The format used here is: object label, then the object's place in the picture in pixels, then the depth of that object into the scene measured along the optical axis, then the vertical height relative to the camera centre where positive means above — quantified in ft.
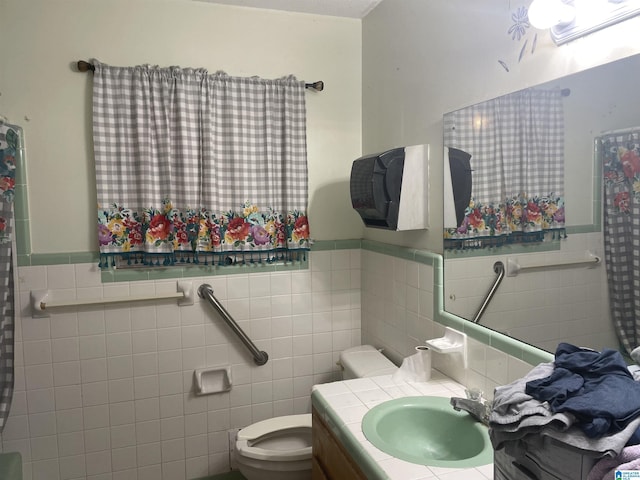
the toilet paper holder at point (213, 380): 7.43 -2.65
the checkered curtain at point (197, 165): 6.77 +0.78
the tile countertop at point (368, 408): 3.84 -2.10
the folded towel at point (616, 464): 2.37 -1.33
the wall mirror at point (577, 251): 3.57 -0.37
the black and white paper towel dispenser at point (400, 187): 6.02 +0.32
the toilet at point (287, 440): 6.35 -3.27
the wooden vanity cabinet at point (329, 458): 4.50 -2.57
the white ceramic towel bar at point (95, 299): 6.61 -1.20
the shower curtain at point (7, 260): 6.14 -0.54
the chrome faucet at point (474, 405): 4.59 -1.97
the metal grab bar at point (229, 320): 7.34 -1.66
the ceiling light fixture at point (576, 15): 3.43 +1.54
